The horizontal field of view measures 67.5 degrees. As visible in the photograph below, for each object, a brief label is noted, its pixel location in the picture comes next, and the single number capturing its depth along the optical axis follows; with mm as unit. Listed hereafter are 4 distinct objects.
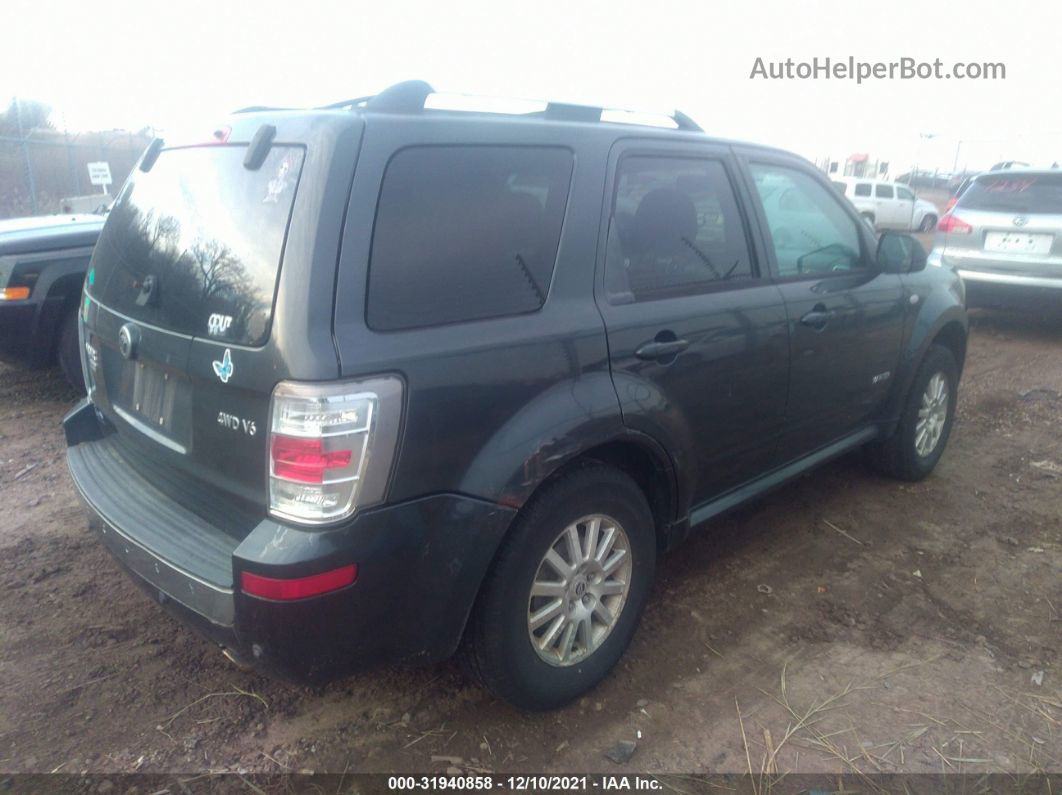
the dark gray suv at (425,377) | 2002
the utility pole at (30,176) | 13727
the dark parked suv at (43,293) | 5047
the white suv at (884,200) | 25375
